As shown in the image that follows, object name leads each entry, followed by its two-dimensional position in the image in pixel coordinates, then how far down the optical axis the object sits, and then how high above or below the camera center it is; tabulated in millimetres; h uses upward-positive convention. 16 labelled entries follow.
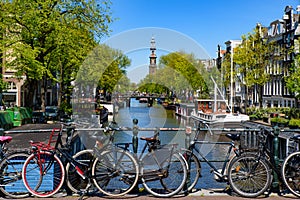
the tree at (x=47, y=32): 26344 +4957
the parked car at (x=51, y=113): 33750 -1247
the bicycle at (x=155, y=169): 6477 -1172
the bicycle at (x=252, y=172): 6441 -1195
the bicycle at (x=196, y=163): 6629 -1090
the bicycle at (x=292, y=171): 6426 -1186
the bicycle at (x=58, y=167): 6395 -1137
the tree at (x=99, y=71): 28922 +2359
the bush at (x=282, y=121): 36381 -1965
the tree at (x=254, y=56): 50156 +5846
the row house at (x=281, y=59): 53969 +5970
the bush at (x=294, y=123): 34562 -2002
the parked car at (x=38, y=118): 32031 -1545
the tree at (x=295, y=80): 39594 +2262
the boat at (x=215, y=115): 38906 -1635
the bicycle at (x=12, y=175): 6402 -1268
